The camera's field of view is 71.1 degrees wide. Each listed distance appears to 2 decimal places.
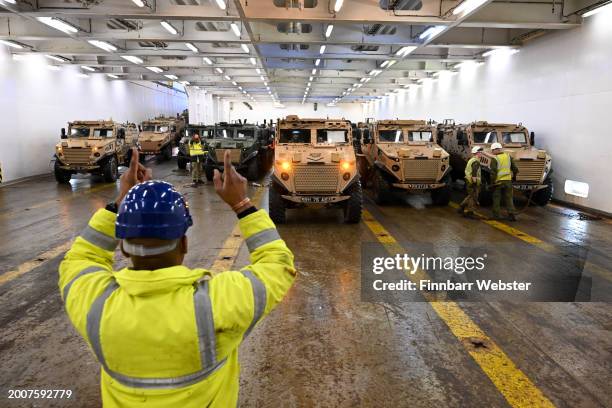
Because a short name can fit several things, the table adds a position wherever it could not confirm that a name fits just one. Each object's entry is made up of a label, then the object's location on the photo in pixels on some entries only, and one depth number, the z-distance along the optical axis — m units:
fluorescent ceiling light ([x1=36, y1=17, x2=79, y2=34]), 10.45
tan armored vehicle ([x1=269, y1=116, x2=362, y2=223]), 7.98
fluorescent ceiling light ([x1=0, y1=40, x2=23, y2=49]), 13.29
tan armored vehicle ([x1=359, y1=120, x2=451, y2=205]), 9.77
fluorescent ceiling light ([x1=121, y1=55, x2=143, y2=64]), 16.23
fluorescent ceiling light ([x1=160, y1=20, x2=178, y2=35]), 11.37
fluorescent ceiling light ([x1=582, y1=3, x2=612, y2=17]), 9.24
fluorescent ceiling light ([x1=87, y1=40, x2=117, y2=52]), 13.25
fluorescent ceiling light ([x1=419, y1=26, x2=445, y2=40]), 10.65
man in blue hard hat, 1.26
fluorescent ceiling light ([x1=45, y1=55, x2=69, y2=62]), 16.14
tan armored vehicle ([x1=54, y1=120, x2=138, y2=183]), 13.39
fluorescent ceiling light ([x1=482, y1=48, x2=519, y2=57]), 13.66
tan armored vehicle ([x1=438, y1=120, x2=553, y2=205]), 10.25
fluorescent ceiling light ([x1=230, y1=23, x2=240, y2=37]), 11.89
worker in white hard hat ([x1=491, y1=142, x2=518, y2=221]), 8.72
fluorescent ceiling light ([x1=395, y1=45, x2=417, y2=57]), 13.11
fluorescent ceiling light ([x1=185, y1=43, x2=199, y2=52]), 13.59
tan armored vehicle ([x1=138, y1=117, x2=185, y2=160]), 19.70
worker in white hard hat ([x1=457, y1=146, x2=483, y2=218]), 8.89
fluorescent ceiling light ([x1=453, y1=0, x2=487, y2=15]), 8.60
